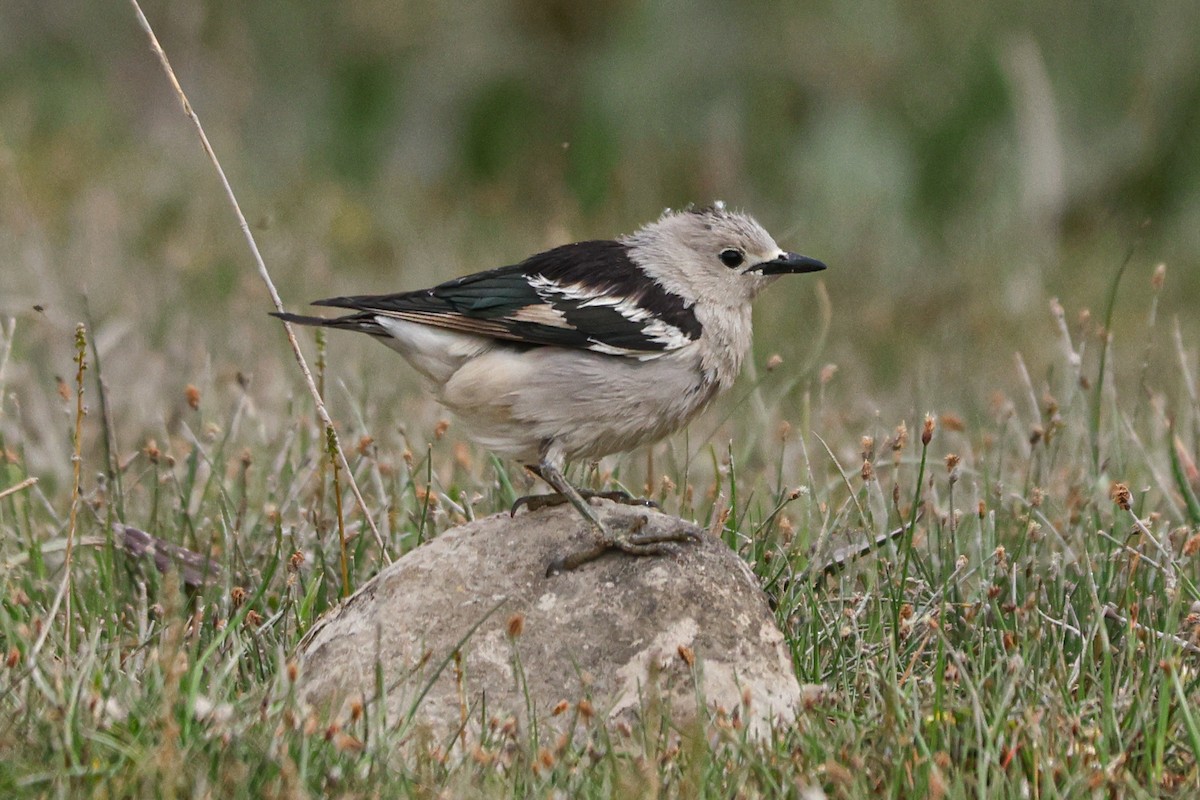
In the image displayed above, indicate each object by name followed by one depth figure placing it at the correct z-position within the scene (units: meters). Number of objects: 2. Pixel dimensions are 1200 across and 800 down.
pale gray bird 9.06
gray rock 7.70
